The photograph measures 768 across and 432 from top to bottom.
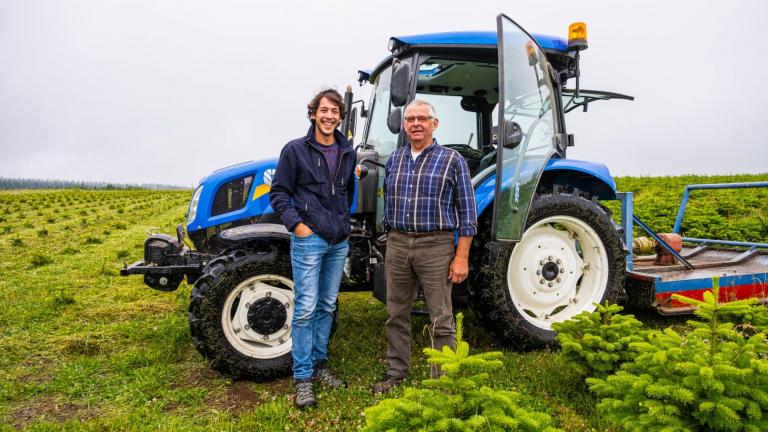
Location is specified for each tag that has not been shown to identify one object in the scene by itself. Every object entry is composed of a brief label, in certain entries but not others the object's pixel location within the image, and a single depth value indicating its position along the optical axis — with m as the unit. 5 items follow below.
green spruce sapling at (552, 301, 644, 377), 2.83
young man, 2.97
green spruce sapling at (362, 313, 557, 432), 1.75
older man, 2.94
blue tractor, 3.29
